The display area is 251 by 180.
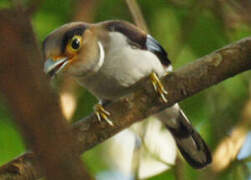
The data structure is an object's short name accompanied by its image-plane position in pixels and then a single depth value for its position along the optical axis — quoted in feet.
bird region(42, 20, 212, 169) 16.61
